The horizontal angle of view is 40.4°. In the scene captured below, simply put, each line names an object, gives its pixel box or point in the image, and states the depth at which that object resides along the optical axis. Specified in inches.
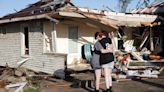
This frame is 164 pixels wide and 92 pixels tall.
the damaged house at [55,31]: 422.2
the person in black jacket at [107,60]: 267.6
